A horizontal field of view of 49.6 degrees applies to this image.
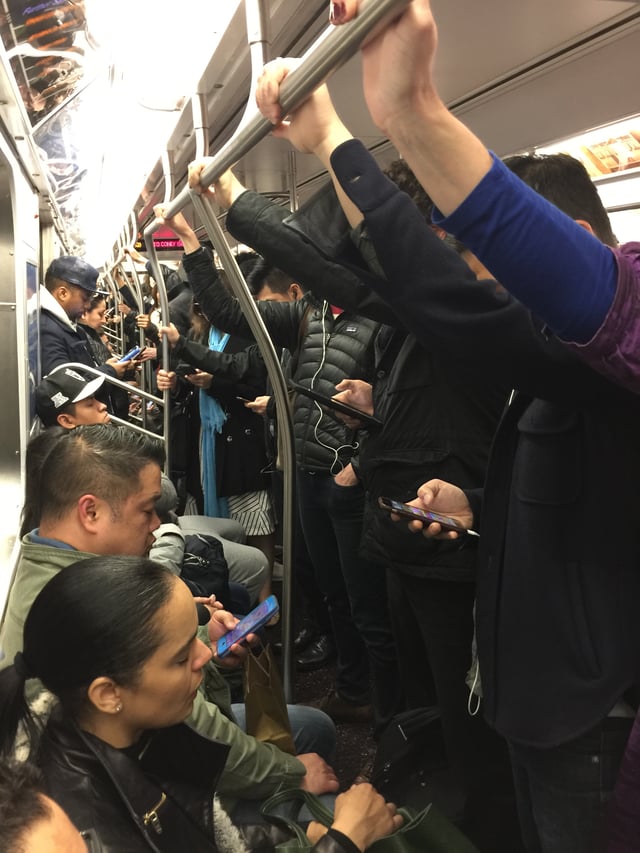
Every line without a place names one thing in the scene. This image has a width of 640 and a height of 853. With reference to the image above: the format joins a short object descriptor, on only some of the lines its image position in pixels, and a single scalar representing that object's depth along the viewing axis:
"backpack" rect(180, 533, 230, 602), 2.39
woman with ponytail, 1.08
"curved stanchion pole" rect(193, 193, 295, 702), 1.67
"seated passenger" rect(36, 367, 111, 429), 3.01
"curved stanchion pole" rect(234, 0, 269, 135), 1.27
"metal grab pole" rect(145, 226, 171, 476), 2.92
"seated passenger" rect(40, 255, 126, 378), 3.75
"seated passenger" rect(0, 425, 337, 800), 1.49
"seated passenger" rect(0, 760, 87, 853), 0.68
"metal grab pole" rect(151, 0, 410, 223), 0.70
